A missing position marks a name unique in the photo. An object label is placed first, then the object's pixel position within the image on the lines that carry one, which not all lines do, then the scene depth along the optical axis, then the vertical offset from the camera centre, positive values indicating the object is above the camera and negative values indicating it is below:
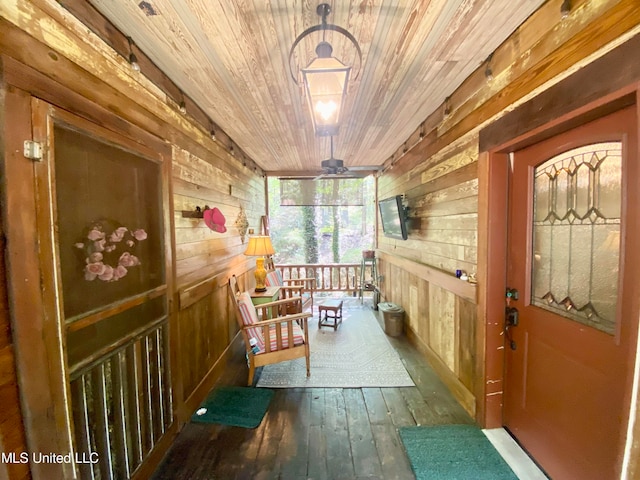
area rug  2.42 -1.49
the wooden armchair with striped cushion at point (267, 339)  2.33 -1.08
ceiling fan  3.44 +1.13
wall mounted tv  3.03 +0.15
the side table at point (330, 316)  3.67 -1.32
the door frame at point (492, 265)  1.67 -0.27
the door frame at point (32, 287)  0.85 -0.19
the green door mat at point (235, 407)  1.94 -1.49
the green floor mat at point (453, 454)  1.48 -1.48
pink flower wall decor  1.16 -0.09
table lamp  3.19 -0.27
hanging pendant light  1.04 +0.68
